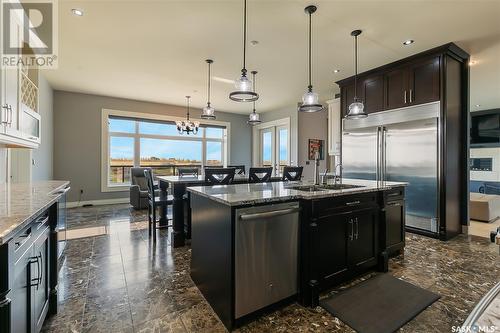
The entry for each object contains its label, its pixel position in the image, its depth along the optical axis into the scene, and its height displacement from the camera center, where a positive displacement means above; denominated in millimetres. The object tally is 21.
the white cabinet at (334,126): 5160 +898
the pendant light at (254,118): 4777 +977
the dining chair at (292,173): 3919 -116
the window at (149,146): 6336 +595
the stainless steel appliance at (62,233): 2580 -784
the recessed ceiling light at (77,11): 2649 +1754
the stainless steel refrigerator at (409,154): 3523 +204
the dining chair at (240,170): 5086 -84
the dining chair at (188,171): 4320 -93
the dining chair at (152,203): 3412 -545
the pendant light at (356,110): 3091 +753
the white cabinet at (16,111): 2137 +576
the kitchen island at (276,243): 1656 -625
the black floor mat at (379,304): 1700 -1120
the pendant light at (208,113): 4145 +937
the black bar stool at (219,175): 3246 -128
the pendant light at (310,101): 2834 +787
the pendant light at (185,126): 5755 +983
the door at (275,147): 7407 +643
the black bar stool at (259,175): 3707 -140
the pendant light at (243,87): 2393 +809
